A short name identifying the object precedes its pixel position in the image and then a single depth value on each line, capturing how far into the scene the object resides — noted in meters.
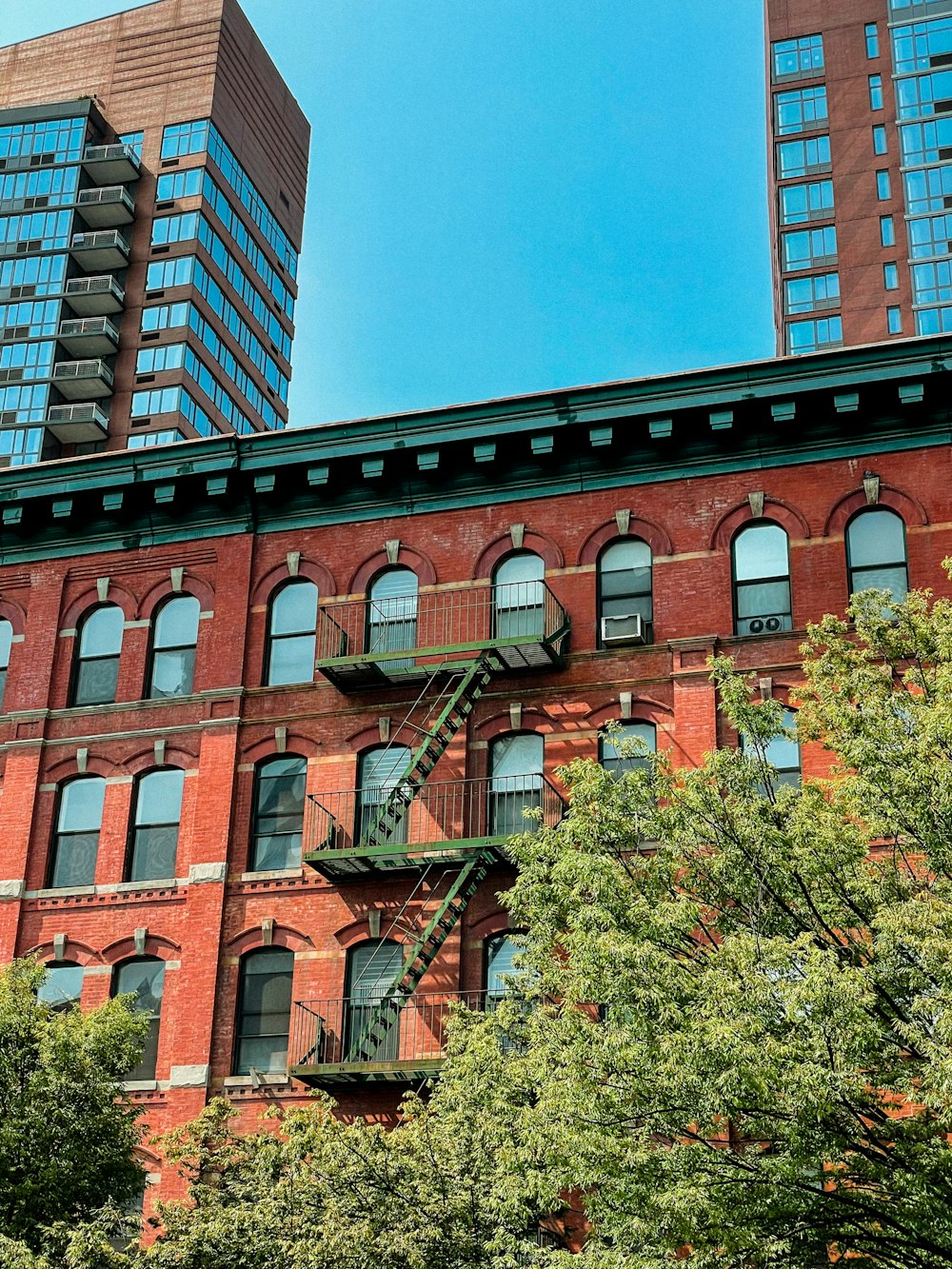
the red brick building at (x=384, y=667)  28.53
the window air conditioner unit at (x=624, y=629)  29.06
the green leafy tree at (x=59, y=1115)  23.11
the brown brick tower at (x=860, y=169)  79.12
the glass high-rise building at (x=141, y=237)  77.81
